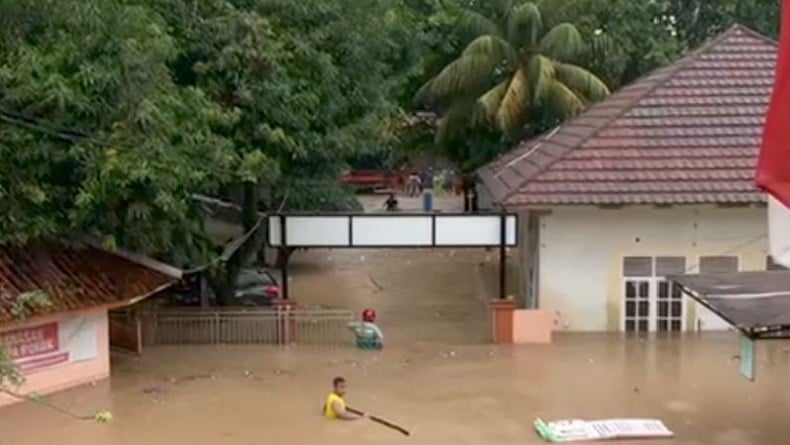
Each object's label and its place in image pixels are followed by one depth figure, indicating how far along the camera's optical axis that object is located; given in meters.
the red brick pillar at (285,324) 19.12
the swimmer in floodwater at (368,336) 18.72
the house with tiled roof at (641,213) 19.31
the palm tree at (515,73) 26.88
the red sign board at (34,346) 15.02
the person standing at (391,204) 39.84
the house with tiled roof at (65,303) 15.11
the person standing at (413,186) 51.19
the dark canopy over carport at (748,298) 11.55
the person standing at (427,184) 42.92
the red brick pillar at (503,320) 18.97
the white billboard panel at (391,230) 20.06
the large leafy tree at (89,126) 13.99
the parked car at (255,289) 22.16
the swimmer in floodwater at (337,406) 14.21
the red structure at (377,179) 52.28
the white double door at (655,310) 19.95
